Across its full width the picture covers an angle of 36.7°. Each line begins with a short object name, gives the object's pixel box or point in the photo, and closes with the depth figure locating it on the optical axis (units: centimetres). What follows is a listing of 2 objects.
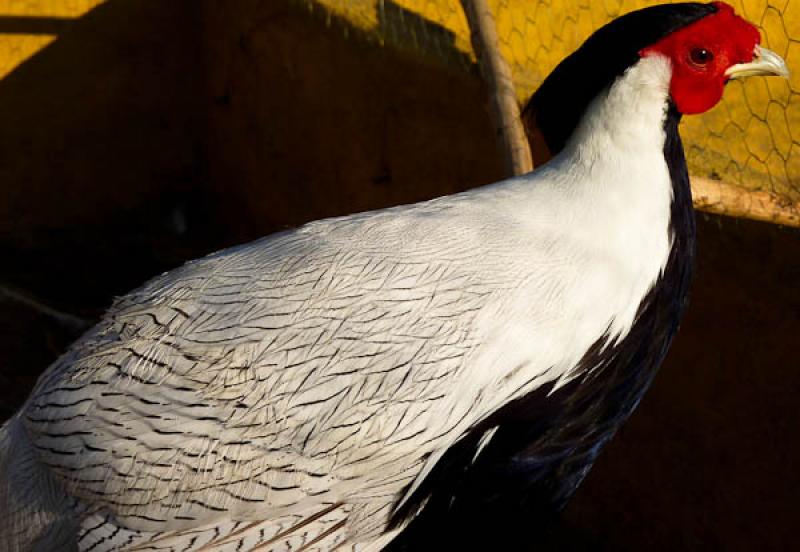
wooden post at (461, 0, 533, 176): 333
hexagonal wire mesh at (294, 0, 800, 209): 357
